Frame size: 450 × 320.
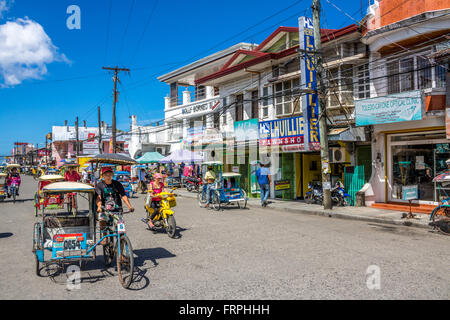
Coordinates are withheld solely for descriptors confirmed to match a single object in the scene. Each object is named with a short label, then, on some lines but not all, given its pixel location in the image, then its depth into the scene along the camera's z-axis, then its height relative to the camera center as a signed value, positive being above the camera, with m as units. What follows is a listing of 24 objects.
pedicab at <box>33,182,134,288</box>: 5.58 -1.15
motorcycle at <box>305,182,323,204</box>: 16.60 -1.48
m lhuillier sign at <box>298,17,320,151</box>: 15.71 +3.38
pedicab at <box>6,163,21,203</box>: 18.45 -0.87
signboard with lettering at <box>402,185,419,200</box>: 11.12 -1.00
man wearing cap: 6.44 -0.54
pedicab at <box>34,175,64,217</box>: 11.69 -1.10
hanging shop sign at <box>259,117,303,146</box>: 17.27 +1.54
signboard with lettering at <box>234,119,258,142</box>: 19.98 +1.87
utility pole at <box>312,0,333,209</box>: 14.48 +1.74
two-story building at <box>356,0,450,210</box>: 12.61 +2.17
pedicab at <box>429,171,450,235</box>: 9.50 -1.48
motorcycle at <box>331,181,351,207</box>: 15.45 -1.46
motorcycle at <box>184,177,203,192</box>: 25.41 -1.35
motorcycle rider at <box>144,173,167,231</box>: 9.91 -0.67
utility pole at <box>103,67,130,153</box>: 31.19 +6.32
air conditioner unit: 15.80 +0.29
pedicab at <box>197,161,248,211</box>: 15.16 -1.34
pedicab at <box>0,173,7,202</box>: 17.34 -0.99
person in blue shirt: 16.03 -0.75
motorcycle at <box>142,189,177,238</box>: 9.28 -1.24
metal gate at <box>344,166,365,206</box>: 15.53 -0.80
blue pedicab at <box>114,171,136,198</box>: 21.17 -0.92
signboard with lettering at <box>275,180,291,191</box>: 18.56 -1.13
